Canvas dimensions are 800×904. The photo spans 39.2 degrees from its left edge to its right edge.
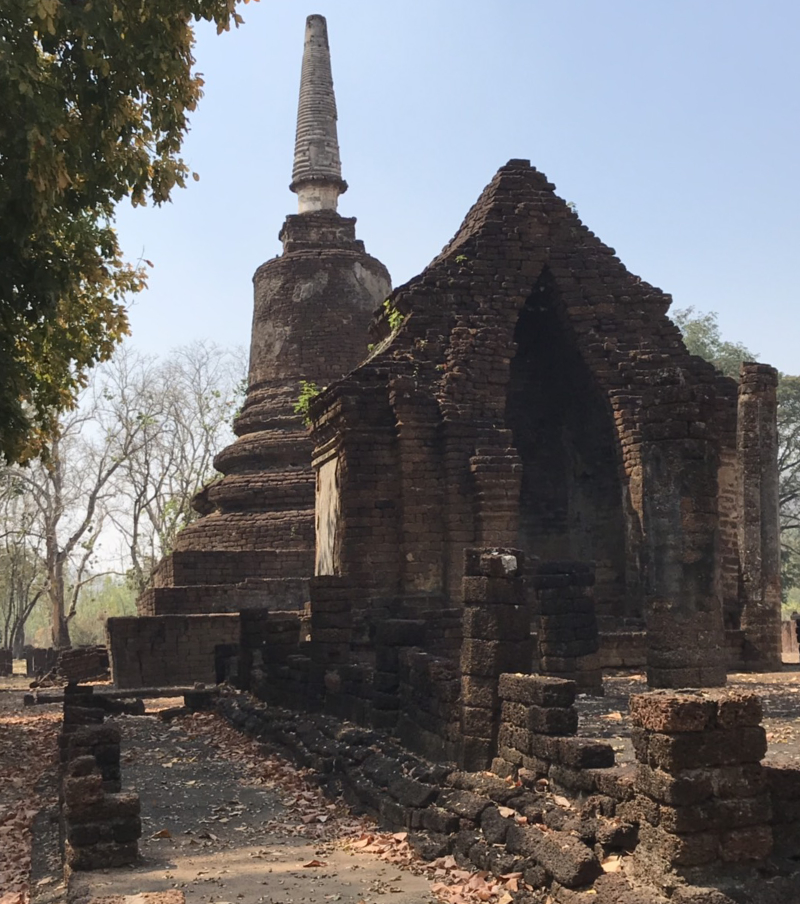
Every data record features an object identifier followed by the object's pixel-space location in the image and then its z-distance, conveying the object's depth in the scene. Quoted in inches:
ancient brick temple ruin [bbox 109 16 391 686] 780.6
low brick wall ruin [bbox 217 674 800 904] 224.4
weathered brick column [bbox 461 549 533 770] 328.2
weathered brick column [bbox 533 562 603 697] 490.9
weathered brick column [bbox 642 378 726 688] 475.2
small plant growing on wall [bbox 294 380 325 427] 707.2
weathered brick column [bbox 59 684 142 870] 281.7
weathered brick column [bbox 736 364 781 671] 714.8
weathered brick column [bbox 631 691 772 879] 224.2
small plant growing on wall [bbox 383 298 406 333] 694.8
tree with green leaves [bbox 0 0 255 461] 372.2
